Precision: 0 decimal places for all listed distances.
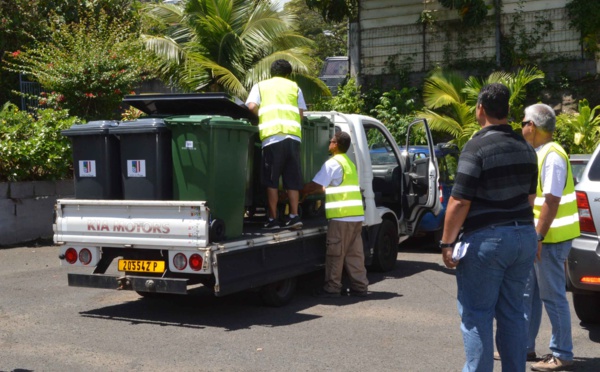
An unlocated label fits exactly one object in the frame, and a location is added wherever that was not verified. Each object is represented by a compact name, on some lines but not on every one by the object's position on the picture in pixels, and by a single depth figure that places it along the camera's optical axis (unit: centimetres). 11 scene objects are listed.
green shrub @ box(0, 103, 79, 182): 1285
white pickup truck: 728
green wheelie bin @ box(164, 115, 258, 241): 754
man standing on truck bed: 849
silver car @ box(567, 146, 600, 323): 683
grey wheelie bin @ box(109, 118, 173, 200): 773
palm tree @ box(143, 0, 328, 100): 1698
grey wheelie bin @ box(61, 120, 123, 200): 803
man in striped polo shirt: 475
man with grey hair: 599
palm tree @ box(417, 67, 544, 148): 1736
